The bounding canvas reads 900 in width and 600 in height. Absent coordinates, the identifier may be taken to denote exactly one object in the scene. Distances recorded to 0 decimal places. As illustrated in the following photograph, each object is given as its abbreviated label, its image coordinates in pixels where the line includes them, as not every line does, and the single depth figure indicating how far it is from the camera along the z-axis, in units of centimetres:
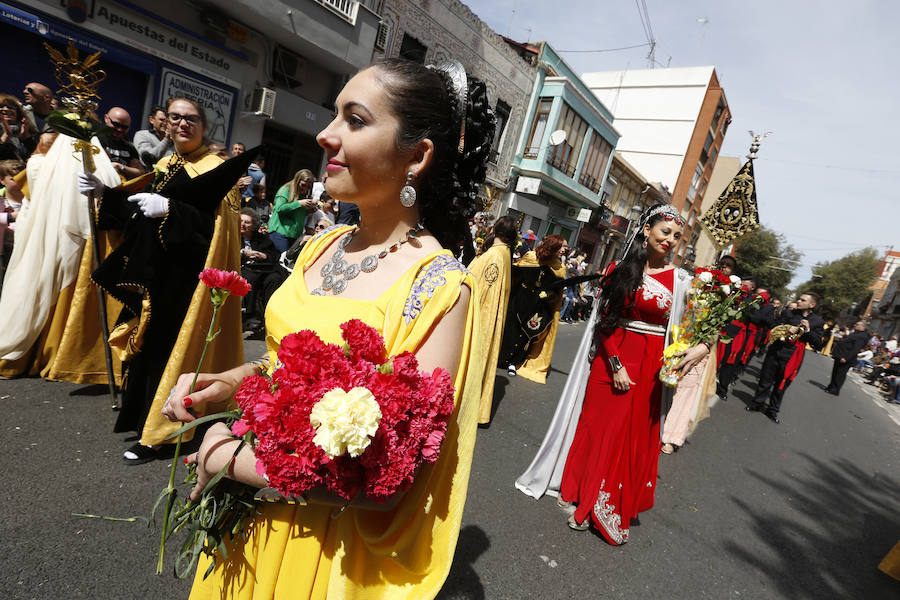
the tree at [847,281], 4275
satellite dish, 1928
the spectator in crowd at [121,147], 404
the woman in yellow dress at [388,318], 111
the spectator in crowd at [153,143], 466
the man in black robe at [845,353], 1253
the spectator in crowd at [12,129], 483
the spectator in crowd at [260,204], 738
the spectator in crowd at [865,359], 2348
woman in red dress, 308
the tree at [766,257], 4034
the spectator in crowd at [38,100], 533
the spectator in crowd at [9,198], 423
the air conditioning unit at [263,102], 1018
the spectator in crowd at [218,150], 331
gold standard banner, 381
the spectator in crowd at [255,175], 720
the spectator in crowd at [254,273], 603
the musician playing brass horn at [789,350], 801
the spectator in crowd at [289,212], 674
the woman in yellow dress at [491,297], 458
